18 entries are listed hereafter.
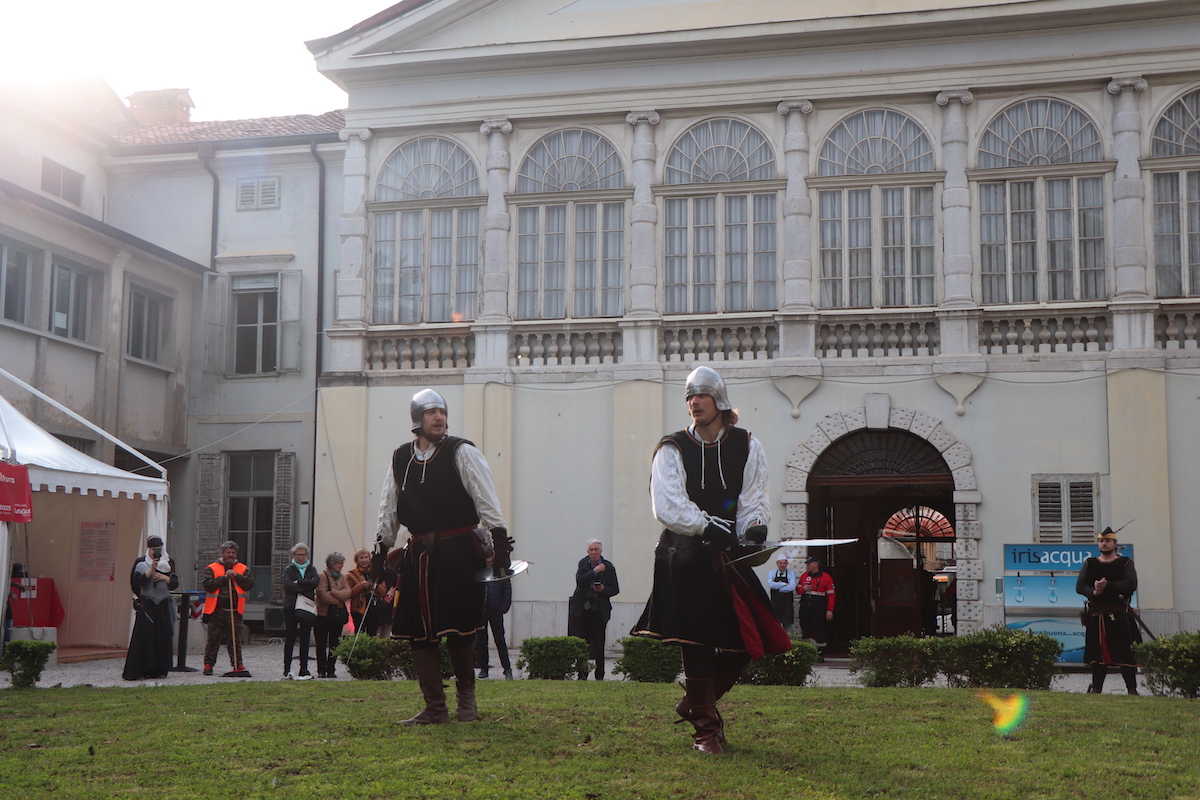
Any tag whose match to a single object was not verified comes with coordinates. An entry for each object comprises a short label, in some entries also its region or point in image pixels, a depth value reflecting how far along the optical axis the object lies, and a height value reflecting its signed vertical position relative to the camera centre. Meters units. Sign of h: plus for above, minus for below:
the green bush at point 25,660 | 12.19 -1.42
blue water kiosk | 17.00 -0.99
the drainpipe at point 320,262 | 23.53 +4.76
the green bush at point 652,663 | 12.46 -1.44
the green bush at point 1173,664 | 11.17 -1.29
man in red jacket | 18.73 -1.21
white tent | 18.97 -0.62
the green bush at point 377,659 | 12.51 -1.42
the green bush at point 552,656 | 12.81 -1.41
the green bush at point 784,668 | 11.75 -1.40
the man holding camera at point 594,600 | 15.42 -1.01
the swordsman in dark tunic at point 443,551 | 7.69 -0.21
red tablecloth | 17.67 -1.30
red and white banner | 14.39 +0.21
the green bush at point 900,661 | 11.88 -1.33
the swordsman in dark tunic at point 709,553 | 6.81 -0.20
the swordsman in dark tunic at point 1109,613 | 13.01 -0.97
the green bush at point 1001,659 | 11.51 -1.28
